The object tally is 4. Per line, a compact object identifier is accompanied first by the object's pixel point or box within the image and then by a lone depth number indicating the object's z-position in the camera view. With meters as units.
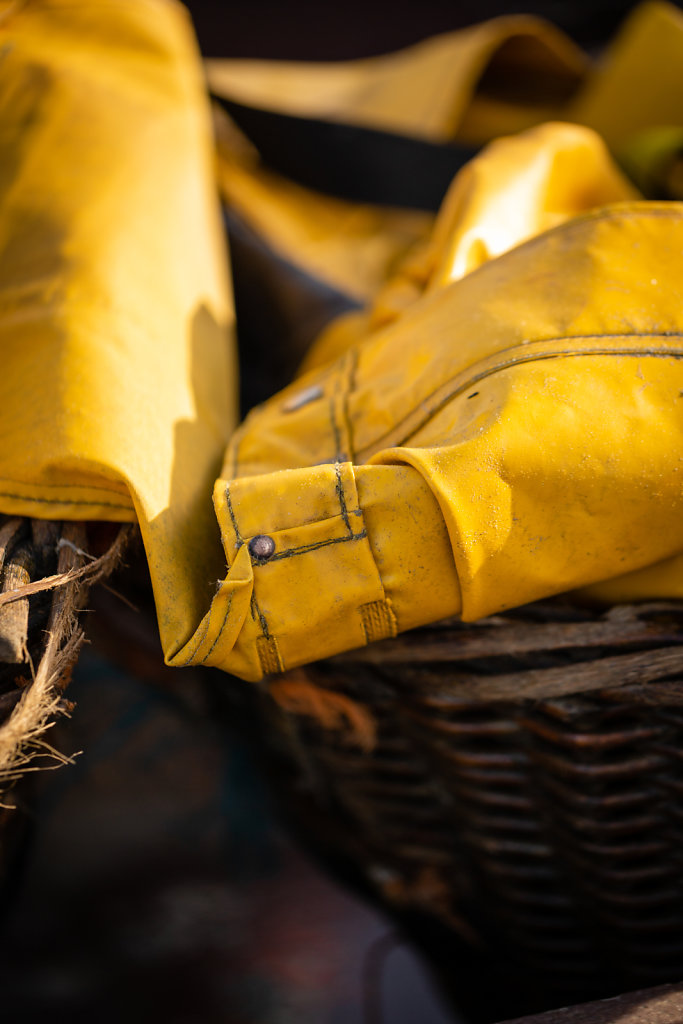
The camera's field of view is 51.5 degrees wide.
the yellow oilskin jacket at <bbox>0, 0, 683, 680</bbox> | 0.47
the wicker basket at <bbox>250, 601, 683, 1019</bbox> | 0.52
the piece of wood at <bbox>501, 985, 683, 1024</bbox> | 0.45
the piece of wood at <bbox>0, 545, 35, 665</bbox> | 0.44
